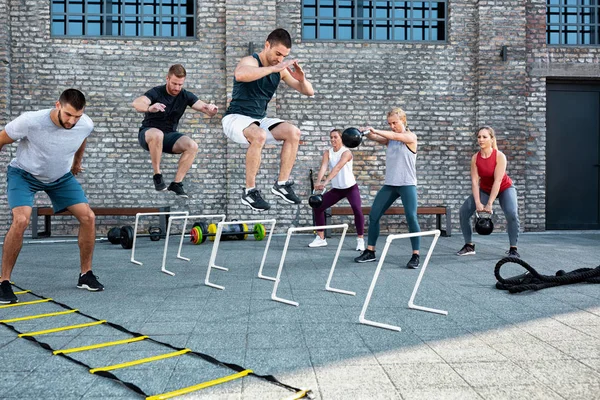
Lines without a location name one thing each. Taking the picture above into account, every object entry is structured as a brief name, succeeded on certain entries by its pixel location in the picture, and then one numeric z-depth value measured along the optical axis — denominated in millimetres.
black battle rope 4734
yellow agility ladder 2400
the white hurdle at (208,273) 4902
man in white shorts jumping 3475
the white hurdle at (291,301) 4414
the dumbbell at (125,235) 8328
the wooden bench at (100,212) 9430
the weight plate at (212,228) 8539
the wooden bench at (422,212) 9875
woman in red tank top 6562
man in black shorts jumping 3996
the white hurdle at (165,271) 6046
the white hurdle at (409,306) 3645
